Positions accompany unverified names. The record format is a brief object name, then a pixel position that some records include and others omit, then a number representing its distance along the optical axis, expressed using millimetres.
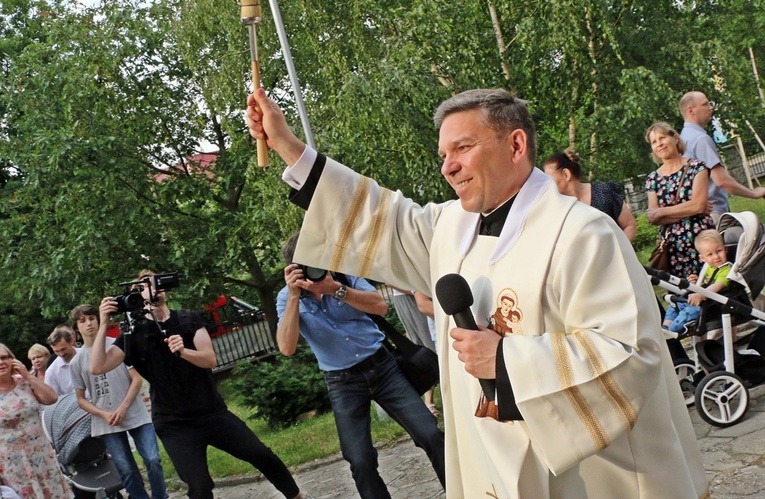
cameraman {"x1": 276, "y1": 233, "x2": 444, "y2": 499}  5180
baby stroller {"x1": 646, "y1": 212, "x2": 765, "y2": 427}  6355
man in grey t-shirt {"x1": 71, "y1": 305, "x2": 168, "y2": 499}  7426
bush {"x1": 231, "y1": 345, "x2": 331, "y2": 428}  10359
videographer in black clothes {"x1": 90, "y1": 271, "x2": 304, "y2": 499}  5922
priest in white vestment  2711
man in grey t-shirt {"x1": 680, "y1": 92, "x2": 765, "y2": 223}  6938
